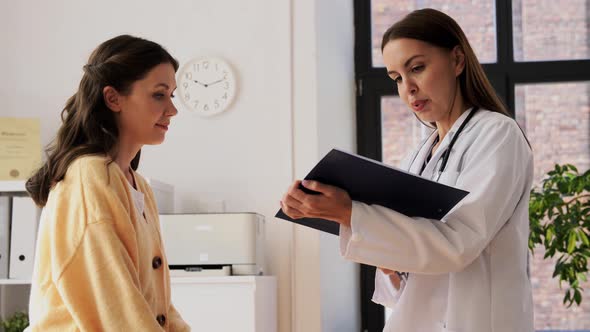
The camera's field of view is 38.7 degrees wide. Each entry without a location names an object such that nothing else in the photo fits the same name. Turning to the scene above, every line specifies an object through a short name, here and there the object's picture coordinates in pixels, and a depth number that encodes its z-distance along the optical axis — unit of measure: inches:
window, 191.8
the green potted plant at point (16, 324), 161.2
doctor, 64.9
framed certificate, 163.9
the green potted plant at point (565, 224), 161.6
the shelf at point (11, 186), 159.3
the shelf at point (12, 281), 157.5
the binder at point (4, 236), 158.6
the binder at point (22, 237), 158.2
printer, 153.3
